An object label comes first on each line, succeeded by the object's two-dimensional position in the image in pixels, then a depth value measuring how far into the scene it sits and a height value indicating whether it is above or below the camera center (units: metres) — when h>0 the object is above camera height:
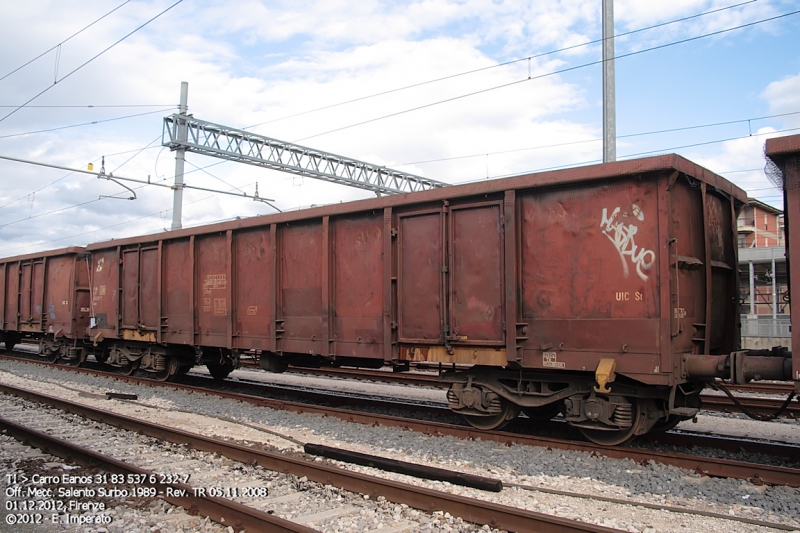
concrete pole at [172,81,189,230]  22.70 +5.73
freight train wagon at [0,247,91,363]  16.80 +0.24
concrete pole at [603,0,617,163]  11.70 +4.52
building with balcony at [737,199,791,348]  20.88 +0.82
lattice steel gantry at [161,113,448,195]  23.00 +7.39
